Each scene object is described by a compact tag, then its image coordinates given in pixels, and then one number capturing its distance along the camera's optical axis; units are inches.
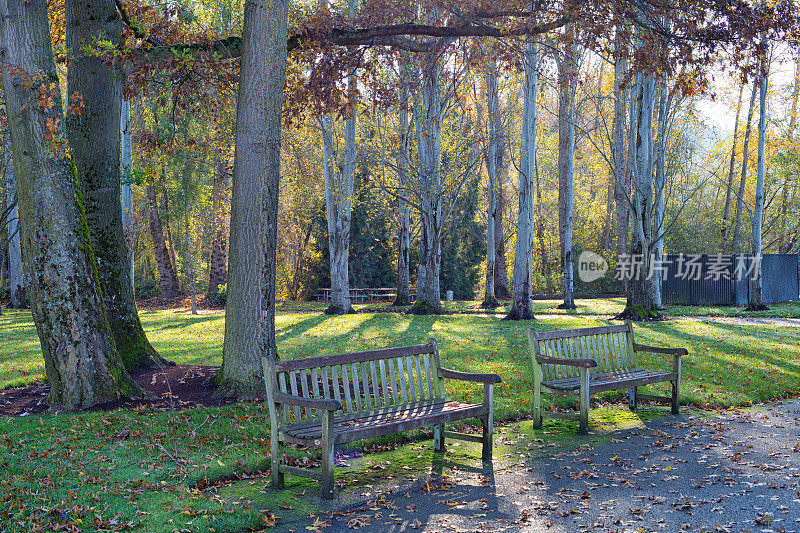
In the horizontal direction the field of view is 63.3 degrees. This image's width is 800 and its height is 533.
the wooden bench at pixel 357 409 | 200.4
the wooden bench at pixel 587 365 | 280.4
